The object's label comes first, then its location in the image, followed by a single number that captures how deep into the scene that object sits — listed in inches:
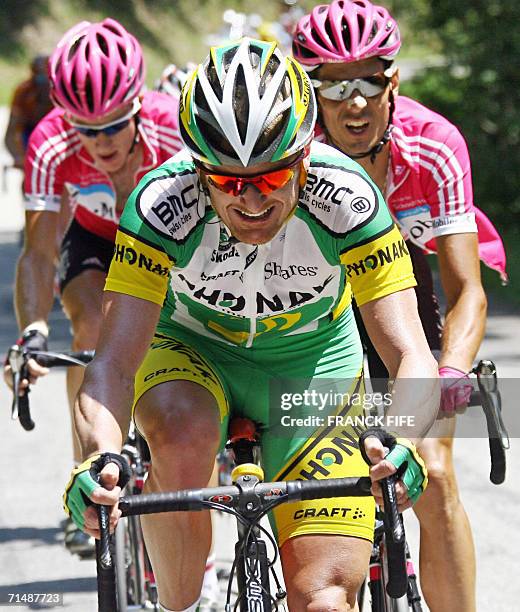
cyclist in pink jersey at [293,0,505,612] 321.4
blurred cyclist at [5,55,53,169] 924.0
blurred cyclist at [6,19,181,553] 414.0
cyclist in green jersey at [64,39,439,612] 252.4
